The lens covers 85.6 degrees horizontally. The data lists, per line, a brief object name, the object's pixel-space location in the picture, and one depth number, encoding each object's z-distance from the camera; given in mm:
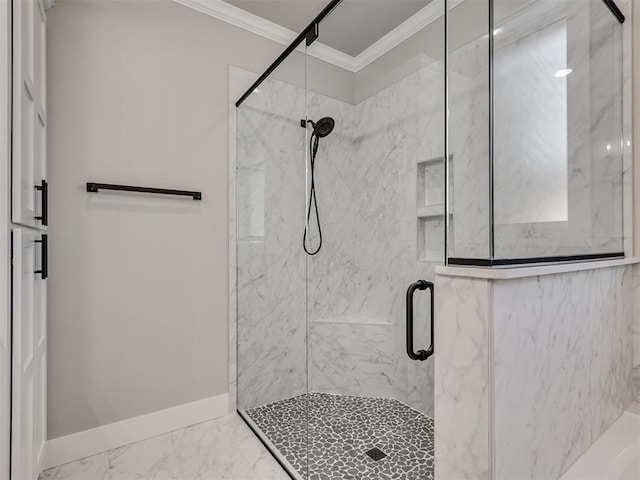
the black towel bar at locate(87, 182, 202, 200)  1712
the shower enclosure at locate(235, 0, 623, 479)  1407
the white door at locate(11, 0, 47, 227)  952
